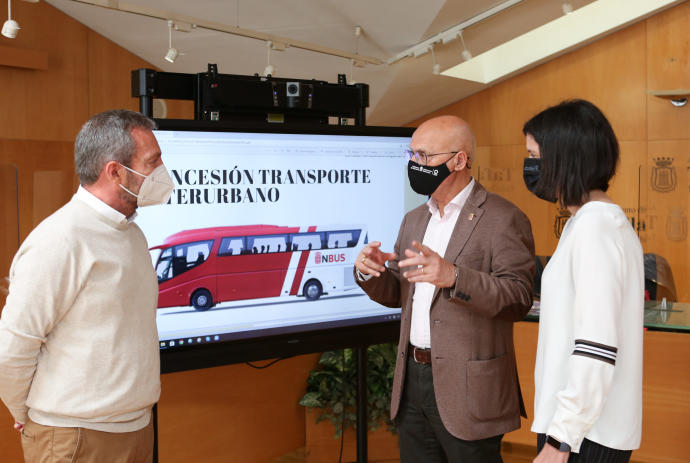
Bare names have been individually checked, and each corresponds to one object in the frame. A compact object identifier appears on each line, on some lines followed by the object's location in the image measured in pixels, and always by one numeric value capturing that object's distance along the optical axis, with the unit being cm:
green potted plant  375
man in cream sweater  175
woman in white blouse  156
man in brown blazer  218
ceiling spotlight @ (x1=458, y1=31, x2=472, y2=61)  556
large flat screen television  267
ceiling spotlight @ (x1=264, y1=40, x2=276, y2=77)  503
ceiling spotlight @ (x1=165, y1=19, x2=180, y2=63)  477
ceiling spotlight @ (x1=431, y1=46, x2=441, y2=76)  582
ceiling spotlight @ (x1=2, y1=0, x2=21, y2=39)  399
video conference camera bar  271
